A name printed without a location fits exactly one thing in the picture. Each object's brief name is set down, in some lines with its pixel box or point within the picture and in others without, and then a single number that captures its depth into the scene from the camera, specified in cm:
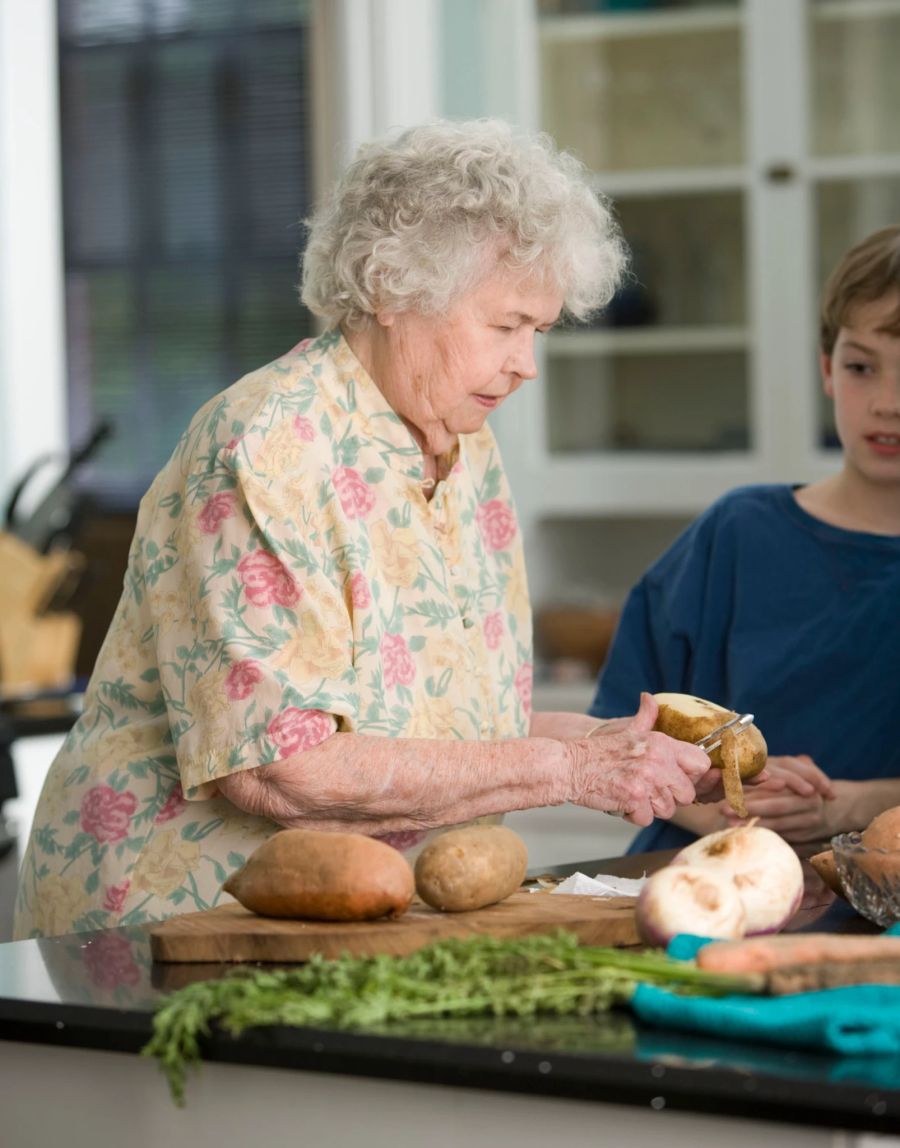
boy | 316
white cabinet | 463
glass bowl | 252
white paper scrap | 264
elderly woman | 270
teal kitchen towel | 221
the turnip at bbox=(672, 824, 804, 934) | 242
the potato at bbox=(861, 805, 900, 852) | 253
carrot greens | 227
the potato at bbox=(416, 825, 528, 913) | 248
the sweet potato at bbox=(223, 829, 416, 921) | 242
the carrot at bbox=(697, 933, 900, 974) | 230
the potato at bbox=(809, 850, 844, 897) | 264
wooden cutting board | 241
